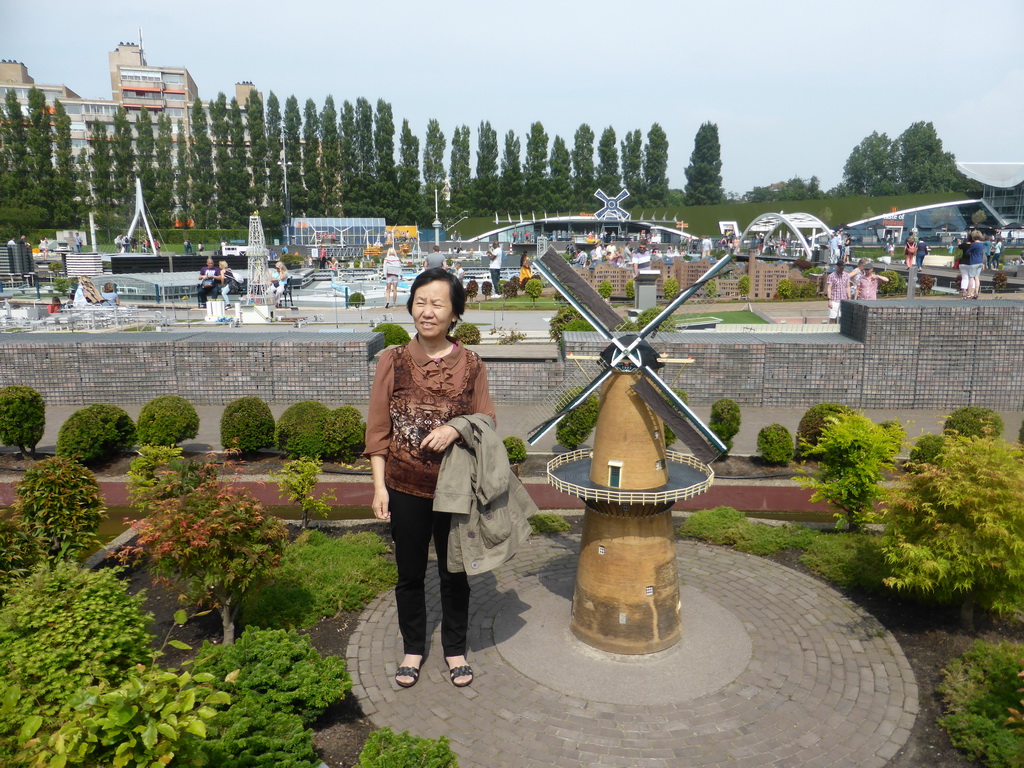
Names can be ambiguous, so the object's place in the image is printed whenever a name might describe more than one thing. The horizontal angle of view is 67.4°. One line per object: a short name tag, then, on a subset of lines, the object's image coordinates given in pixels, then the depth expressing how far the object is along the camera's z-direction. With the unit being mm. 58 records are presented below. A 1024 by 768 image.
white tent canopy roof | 80456
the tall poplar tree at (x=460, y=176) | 85125
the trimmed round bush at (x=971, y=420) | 10578
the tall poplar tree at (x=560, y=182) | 87875
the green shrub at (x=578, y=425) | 11508
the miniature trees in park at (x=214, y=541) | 5906
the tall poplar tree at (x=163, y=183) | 68250
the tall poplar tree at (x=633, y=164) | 93562
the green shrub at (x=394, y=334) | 17406
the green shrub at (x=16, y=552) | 6449
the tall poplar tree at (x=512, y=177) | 86312
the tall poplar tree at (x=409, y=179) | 78000
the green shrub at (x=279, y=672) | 5207
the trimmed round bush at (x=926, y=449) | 9273
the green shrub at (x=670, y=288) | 30170
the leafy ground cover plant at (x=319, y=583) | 7000
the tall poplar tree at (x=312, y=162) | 75062
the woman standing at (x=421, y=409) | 5379
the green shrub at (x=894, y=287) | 31241
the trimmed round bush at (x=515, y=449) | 10836
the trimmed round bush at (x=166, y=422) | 11445
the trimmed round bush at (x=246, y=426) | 11539
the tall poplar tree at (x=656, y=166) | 94188
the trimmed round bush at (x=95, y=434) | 11258
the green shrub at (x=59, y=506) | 7773
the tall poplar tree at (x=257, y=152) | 71794
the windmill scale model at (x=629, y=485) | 6121
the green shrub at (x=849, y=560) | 7586
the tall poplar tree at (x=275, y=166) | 72938
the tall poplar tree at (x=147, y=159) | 67562
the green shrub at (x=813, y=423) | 11203
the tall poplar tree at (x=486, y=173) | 85750
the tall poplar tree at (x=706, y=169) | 102562
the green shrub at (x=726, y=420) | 11398
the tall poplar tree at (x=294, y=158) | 75125
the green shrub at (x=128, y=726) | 3410
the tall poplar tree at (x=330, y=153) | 75750
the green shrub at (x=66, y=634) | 4551
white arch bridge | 45531
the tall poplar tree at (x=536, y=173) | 87000
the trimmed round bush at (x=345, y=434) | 11125
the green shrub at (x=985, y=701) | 5109
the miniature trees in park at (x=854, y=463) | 8250
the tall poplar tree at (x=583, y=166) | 90438
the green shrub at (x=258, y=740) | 4508
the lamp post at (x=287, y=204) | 73219
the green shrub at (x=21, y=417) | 11531
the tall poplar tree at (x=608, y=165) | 91375
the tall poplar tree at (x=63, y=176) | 64188
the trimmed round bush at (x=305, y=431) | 11023
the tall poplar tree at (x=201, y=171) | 70000
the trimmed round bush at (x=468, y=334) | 18156
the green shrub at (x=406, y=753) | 4434
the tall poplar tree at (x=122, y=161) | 67062
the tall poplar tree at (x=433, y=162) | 83625
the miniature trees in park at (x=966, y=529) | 6293
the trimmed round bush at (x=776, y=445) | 11203
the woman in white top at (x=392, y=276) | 31292
